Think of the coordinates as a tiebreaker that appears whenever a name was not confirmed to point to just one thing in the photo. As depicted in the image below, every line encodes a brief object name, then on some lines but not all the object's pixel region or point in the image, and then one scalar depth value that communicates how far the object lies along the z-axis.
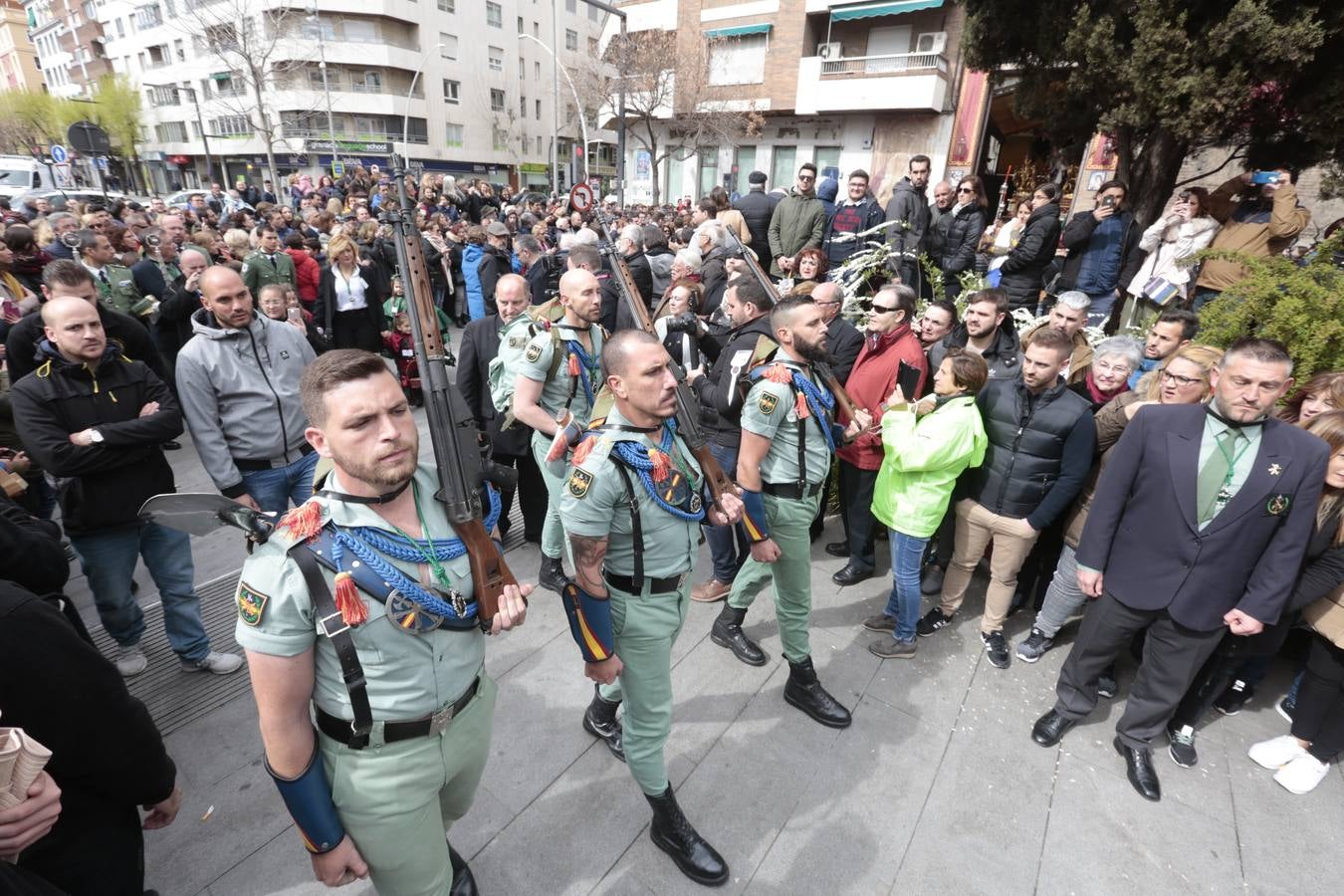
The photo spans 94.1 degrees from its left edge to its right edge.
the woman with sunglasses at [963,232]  7.42
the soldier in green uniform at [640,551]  2.32
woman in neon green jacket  3.60
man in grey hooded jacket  3.32
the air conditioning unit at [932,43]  22.11
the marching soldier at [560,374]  3.95
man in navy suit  2.71
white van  20.42
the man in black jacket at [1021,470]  3.51
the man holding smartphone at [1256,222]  5.82
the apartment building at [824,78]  22.25
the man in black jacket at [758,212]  8.99
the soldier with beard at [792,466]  3.18
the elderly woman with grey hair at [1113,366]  3.90
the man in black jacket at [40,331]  3.39
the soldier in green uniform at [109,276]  6.08
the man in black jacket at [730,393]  3.95
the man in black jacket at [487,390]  4.63
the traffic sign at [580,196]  8.18
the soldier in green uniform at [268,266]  7.30
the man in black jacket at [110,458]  2.96
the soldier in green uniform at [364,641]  1.58
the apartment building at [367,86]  37.22
